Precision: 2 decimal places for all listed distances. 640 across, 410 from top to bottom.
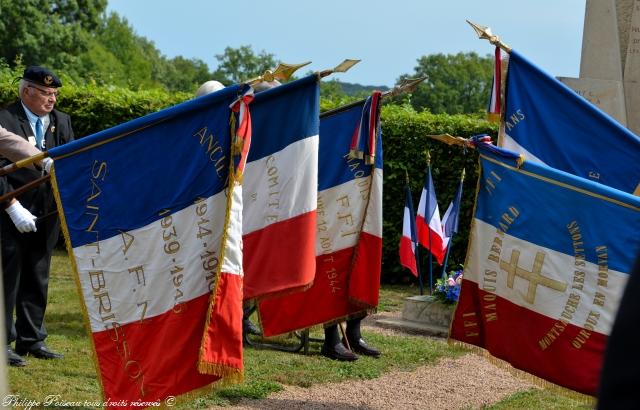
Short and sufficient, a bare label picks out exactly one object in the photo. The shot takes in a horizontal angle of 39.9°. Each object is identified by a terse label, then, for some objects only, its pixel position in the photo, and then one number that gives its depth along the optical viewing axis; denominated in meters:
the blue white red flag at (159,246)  4.57
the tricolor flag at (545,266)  4.66
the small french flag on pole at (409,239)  8.91
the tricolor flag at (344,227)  6.63
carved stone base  8.46
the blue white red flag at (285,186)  5.76
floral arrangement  8.46
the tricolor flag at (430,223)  9.09
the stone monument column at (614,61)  8.77
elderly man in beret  5.89
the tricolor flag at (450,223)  9.45
